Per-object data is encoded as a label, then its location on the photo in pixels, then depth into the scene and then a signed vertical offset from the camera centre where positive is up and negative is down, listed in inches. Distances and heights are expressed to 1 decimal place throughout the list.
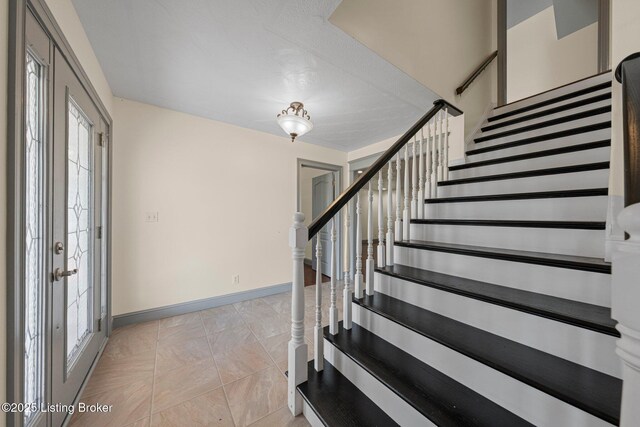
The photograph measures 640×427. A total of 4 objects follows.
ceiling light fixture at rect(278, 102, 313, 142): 88.0 +35.0
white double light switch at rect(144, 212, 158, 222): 96.5 -3.1
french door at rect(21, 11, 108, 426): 40.8 -4.8
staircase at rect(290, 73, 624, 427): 34.8 -19.6
